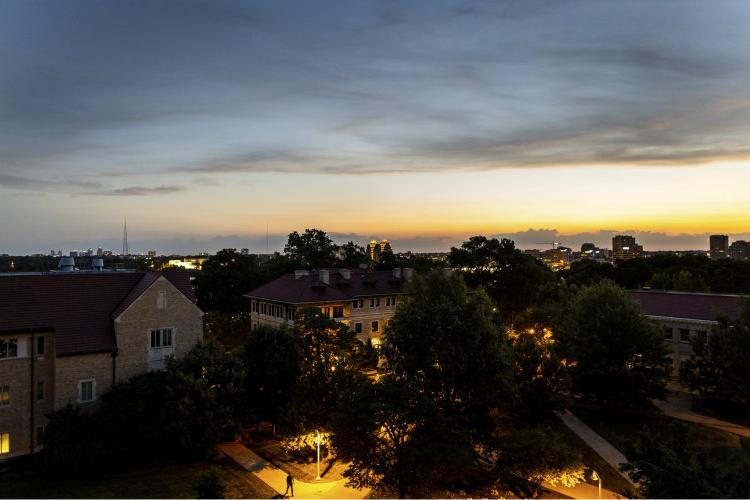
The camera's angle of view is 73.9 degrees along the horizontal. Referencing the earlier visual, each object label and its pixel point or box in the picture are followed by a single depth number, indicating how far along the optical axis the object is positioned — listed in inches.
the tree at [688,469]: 597.6
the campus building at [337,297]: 2492.6
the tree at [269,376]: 1513.3
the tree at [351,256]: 3860.7
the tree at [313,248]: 3741.1
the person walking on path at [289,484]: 1130.7
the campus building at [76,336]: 1370.6
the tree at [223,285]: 3048.7
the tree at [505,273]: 3142.2
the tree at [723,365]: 1581.0
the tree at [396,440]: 1008.2
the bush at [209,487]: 832.9
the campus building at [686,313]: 2086.6
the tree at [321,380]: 1350.9
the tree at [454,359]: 1198.9
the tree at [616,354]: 1635.1
